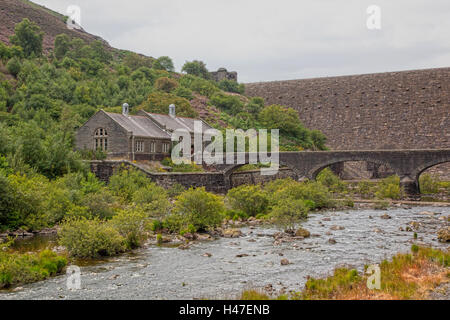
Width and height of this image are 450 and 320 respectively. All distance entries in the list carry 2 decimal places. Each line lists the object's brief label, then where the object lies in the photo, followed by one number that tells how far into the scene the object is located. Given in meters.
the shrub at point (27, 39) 79.88
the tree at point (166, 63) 106.46
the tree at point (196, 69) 106.56
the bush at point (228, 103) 82.88
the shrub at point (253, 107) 84.94
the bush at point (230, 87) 99.26
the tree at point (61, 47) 90.50
